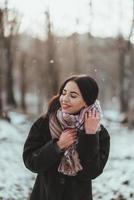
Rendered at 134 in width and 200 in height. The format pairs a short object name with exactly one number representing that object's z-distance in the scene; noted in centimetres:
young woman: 339
